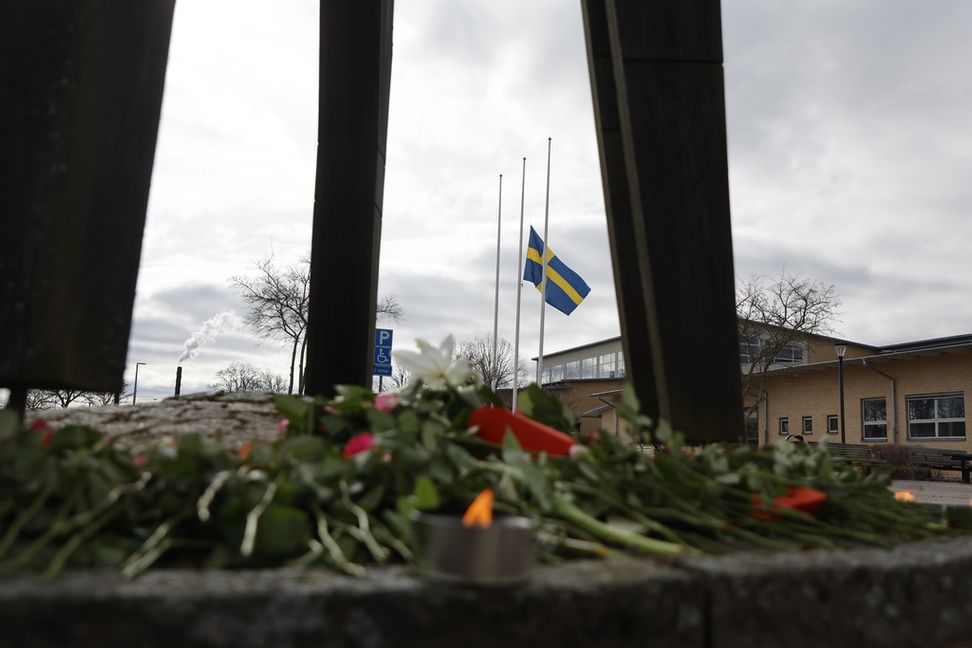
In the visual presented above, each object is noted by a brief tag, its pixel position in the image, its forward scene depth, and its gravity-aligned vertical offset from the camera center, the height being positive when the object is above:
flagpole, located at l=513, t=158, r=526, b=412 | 24.03 +2.92
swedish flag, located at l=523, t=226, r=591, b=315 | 20.69 +3.71
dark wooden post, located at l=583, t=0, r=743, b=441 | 3.07 +0.93
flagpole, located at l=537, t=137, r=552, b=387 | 20.53 +3.60
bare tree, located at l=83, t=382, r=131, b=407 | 27.33 +0.17
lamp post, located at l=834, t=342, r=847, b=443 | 22.40 +2.49
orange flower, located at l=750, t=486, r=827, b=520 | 1.86 -0.16
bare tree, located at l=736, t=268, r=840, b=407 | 32.28 +4.56
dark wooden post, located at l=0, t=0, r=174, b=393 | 1.77 +0.52
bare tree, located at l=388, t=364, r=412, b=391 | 38.97 +1.94
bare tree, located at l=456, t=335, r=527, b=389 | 42.44 +2.91
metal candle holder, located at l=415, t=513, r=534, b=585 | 1.11 -0.19
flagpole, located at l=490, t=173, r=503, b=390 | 28.10 +4.29
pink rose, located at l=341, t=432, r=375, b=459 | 1.84 -0.07
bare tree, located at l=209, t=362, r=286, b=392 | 47.22 +1.79
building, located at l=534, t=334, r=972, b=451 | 25.30 +1.58
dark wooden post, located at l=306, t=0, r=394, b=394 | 4.77 +1.46
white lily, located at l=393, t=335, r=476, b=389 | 2.32 +0.16
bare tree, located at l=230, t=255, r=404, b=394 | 31.45 +4.44
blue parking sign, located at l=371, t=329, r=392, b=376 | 15.05 +1.24
